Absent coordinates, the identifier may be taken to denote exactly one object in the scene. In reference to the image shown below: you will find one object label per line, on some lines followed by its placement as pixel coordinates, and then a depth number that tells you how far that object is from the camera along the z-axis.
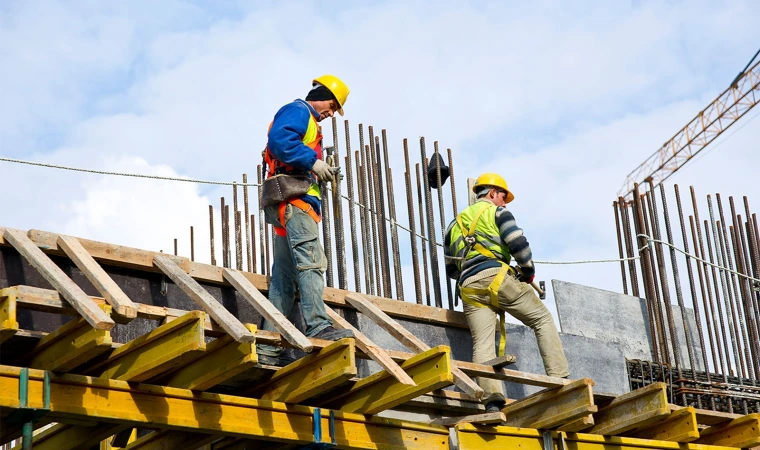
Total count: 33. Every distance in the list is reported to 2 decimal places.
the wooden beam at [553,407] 17.02
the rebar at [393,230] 21.39
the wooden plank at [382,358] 14.69
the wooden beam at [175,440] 15.35
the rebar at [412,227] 21.69
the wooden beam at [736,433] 20.19
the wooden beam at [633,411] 17.89
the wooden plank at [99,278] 13.03
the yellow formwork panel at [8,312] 12.61
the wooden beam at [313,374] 14.23
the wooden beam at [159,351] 13.28
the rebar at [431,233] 21.72
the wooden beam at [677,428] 18.97
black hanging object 23.02
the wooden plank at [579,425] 17.47
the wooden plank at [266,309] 14.37
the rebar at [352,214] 21.11
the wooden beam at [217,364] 13.68
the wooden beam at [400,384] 14.86
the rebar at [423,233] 21.75
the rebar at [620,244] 26.48
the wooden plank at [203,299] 13.49
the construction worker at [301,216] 16.33
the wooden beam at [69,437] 14.88
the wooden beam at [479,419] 16.56
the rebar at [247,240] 25.27
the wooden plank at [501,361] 17.19
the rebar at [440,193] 22.53
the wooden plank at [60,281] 12.55
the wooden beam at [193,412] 13.12
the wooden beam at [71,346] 12.96
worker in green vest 19.25
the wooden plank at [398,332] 15.69
